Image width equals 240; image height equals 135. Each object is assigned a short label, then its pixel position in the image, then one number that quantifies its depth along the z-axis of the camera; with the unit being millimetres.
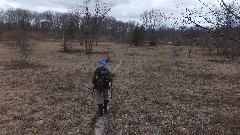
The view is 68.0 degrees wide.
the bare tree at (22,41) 16806
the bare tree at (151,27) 40612
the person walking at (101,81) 6471
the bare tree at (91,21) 26054
